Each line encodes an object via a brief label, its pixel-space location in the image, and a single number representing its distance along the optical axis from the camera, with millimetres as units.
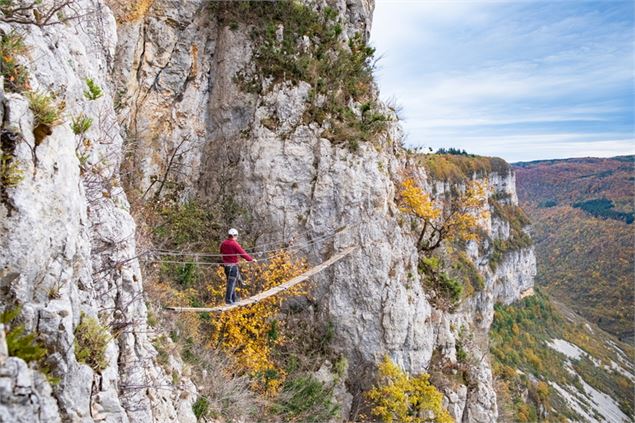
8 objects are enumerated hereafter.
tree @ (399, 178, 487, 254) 14289
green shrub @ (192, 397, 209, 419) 7191
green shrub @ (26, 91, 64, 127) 4281
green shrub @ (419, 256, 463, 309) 15453
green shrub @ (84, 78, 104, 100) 6426
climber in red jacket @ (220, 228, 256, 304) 9766
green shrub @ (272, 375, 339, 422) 10484
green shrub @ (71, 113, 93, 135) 5304
